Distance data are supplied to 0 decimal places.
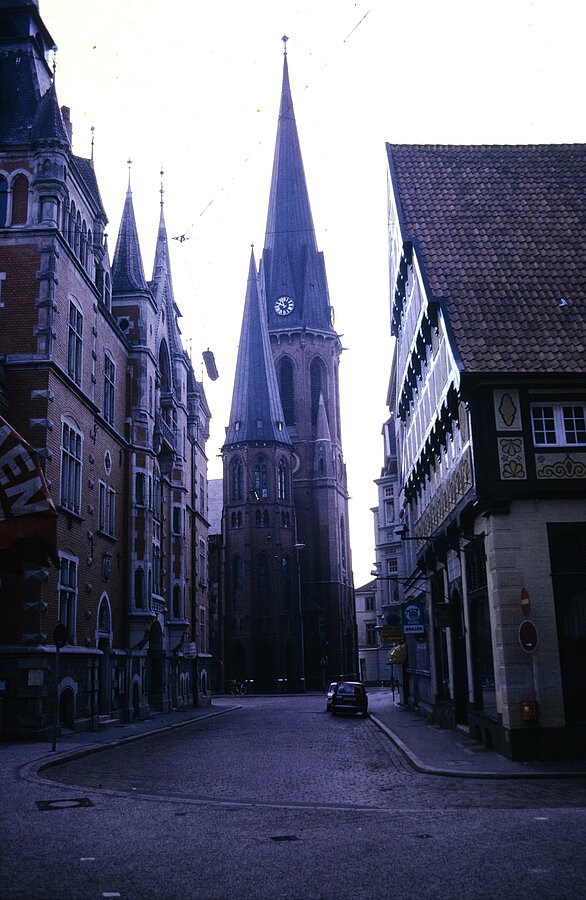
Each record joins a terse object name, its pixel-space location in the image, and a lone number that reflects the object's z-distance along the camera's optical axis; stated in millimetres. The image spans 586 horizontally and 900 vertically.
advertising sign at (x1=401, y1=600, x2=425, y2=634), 28422
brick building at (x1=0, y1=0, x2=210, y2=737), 25297
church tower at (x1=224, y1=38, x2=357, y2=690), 92312
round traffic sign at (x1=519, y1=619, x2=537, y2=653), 16469
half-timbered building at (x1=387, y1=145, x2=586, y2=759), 17391
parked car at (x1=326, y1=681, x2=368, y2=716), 37156
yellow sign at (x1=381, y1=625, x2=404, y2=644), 36656
